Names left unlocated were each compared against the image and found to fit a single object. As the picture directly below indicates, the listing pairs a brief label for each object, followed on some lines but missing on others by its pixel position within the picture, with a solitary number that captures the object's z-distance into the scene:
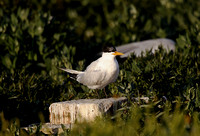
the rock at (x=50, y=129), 8.89
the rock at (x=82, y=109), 9.88
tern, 10.60
